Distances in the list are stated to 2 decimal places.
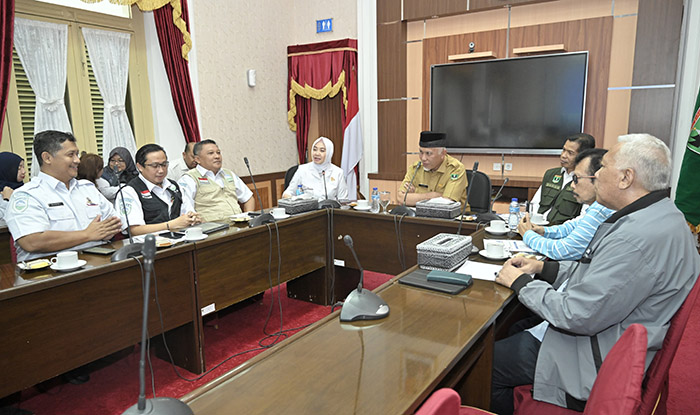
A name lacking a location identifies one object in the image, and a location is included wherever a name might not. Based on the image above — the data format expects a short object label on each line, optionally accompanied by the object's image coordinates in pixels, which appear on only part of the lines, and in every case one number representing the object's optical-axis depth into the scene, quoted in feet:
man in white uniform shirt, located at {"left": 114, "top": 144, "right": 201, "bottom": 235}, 8.74
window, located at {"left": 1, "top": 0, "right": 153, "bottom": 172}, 11.69
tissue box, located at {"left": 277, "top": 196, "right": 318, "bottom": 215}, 9.86
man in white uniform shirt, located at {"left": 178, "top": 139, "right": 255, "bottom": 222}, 10.82
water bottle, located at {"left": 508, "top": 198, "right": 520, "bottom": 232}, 8.00
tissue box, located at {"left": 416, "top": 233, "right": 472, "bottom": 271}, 5.73
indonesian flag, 17.81
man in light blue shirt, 6.09
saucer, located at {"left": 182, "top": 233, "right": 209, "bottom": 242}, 7.60
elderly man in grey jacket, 4.06
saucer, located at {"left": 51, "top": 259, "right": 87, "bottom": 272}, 5.93
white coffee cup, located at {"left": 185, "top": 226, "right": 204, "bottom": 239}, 7.66
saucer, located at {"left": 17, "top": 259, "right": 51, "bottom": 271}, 5.98
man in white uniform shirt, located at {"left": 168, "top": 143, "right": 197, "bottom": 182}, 13.83
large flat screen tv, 14.16
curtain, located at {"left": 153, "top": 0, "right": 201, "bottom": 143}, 14.31
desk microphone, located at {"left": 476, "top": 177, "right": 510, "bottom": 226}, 8.75
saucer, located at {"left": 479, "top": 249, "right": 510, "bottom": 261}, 6.22
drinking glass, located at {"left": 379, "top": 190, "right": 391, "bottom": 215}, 9.93
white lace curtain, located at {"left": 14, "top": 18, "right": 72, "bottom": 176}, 11.69
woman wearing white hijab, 12.92
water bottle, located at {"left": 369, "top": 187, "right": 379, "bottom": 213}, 9.90
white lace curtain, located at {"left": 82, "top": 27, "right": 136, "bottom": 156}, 13.09
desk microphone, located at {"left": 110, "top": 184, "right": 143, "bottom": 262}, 6.50
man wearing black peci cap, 10.62
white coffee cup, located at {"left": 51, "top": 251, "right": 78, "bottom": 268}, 5.98
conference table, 4.23
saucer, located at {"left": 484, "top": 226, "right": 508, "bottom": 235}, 7.64
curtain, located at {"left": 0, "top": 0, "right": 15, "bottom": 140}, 11.04
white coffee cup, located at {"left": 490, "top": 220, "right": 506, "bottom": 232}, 7.65
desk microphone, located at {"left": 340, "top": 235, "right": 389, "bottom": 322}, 4.46
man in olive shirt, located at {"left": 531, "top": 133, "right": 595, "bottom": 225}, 8.93
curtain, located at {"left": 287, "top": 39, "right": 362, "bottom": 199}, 17.78
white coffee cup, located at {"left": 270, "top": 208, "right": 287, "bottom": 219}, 9.51
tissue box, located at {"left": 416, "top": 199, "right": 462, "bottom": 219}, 8.92
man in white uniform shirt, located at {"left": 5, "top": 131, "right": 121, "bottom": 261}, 7.06
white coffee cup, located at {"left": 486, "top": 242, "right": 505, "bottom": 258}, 6.24
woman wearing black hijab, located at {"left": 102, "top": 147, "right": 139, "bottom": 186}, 11.86
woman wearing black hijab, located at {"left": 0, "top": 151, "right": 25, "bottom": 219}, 10.66
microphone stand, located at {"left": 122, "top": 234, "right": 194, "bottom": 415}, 2.57
